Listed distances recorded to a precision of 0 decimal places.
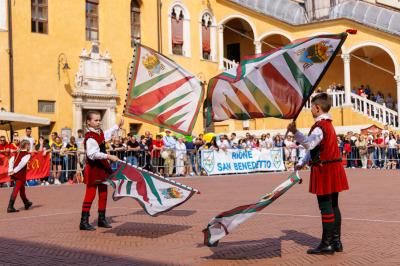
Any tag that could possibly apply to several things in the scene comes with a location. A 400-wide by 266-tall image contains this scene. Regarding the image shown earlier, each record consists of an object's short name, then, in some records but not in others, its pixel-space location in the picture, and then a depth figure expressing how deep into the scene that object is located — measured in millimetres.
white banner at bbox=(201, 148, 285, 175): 24188
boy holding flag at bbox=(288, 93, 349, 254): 7059
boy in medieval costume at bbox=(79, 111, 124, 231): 9328
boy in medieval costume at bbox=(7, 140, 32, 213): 12406
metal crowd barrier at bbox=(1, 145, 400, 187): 21000
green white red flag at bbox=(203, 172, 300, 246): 6973
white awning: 19703
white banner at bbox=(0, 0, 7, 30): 24797
